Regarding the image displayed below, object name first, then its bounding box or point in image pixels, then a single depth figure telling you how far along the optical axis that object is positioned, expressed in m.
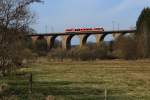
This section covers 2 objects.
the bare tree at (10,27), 25.42
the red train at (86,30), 134.43
